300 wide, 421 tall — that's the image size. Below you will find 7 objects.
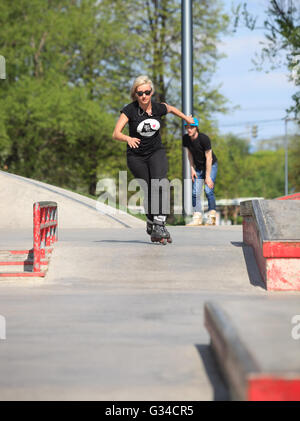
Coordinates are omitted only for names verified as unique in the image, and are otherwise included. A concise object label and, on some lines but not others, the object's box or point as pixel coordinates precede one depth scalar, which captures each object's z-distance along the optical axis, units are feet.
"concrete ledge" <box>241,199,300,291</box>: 41.04
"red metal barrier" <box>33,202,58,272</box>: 47.19
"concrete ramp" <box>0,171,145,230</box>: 95.35
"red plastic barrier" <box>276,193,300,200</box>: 82.99
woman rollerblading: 50.93
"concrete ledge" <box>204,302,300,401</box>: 16.21
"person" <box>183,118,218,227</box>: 73.00
